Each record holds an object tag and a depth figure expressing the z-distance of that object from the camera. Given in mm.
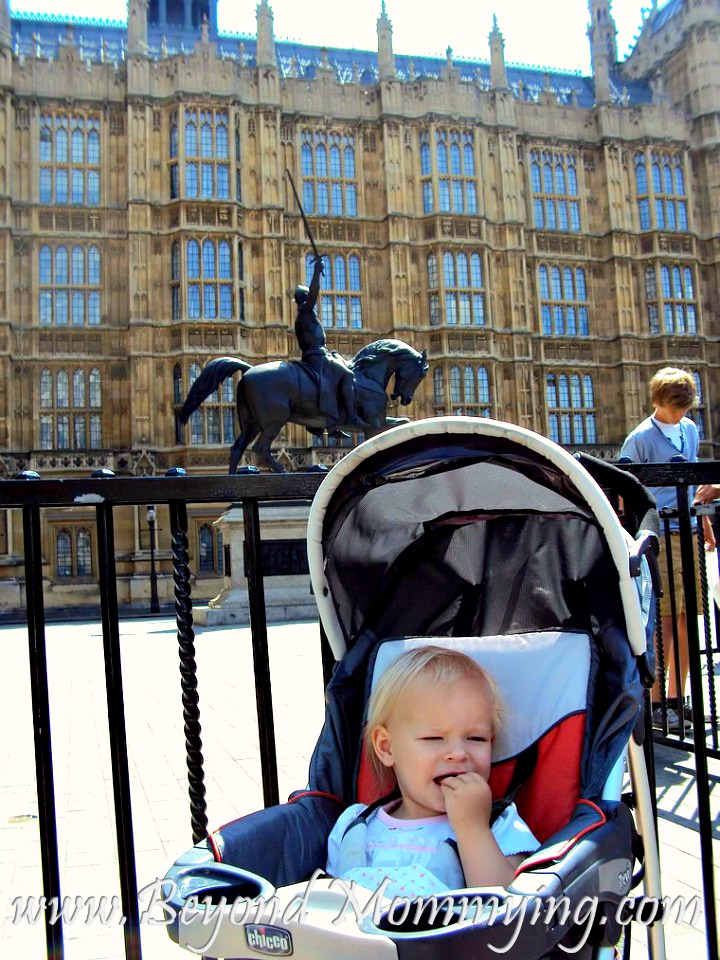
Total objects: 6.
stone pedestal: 15945
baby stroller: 1524
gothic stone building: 28469
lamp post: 19469
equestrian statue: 15570
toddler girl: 1776
